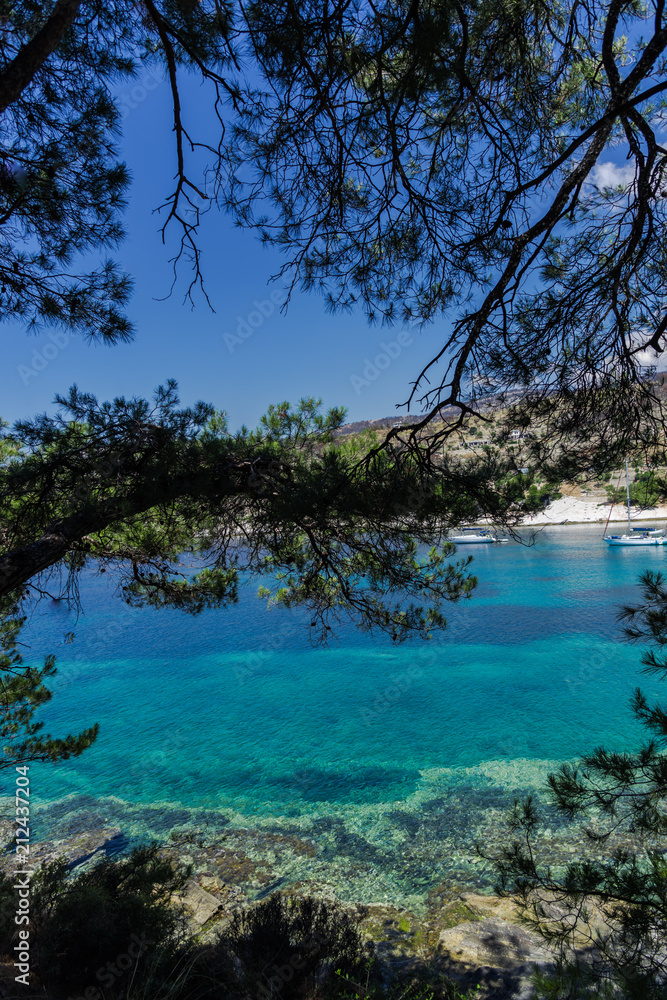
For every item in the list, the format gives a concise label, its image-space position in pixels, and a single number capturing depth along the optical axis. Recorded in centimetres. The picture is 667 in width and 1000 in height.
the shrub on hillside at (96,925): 263
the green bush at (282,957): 278
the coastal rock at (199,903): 428
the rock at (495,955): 331
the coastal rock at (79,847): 550
